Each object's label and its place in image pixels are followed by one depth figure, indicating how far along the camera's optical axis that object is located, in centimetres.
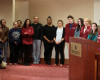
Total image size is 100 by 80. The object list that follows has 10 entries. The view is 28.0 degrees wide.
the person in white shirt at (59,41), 688
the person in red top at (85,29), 552
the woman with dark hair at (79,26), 598
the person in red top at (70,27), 652
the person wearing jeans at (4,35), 679
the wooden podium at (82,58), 295
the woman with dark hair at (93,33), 469
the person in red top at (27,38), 686
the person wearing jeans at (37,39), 709
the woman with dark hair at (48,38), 702
